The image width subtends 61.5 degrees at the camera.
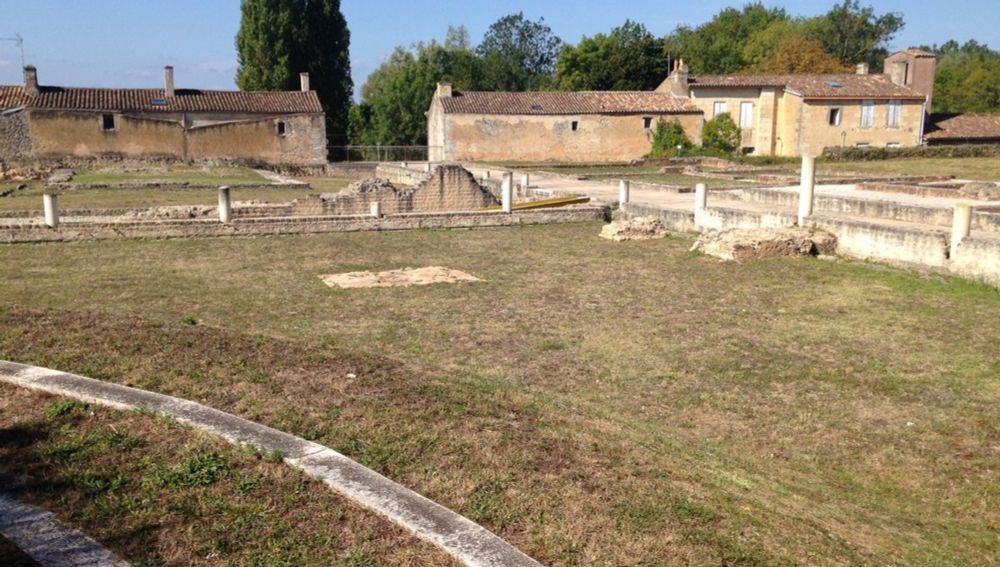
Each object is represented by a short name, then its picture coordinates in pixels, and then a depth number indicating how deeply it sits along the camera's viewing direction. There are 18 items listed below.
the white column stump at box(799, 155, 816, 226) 15.98
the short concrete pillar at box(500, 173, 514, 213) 20.09
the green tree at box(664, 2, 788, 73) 76.31
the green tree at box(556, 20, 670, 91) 61.38
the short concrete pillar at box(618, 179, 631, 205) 21.33
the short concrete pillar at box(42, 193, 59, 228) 16.08
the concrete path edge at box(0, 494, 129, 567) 3.71
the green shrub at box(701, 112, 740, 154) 46.97
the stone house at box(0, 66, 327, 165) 41.00
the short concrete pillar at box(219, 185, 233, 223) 17.58
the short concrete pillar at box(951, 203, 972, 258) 12.41
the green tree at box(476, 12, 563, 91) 99.94
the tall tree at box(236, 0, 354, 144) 53.44
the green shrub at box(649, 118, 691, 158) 46.03
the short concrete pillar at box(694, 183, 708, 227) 17.77
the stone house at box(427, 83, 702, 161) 46.97
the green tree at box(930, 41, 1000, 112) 63.22
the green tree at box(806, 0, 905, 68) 85.31
